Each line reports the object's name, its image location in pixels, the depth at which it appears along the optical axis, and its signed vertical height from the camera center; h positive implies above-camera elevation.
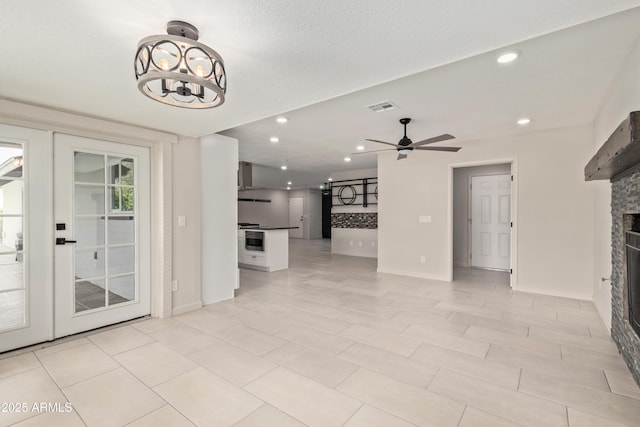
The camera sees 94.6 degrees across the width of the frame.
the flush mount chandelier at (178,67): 1.38 +0.75
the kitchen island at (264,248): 6.28 -0.80
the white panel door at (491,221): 6.10 -0.19
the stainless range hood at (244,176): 6.09 +0.75
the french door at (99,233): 2.87 -0.22
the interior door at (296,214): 13.76 -0.13
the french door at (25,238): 2.58 -0.24
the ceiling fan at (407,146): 3.82 +0.86
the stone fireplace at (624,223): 1.75 -0.09
